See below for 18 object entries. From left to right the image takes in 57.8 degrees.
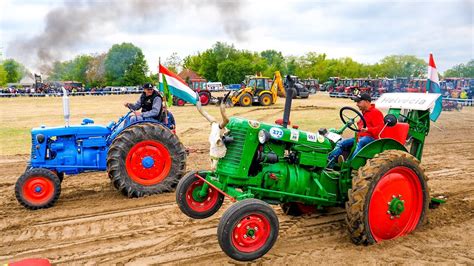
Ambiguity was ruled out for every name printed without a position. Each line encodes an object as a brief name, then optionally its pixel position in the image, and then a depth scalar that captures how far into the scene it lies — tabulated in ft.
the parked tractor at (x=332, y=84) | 134.84
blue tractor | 21.94
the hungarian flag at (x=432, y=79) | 30.91
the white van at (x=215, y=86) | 168.04
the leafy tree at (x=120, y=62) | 201.46
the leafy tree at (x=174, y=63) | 295.28
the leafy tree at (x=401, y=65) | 241.55
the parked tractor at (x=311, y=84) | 134.33
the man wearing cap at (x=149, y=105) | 24.00
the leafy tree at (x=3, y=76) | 266.16
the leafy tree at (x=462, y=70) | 231.50
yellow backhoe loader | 81.35
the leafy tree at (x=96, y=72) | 214.90
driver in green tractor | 16.74
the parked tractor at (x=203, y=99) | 83.82
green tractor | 13.65
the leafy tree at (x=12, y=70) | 288.92
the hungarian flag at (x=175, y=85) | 23.04
